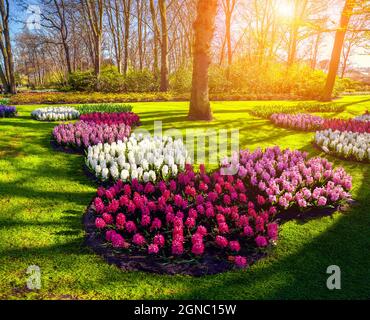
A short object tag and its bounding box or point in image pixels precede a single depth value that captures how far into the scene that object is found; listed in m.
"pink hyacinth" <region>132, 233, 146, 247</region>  3.87
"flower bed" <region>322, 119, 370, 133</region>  9.44
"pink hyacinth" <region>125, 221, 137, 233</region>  4.14
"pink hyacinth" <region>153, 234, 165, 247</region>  3.86
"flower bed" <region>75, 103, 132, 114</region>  13.32
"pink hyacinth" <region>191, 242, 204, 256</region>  3.77
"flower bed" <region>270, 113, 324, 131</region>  10.97
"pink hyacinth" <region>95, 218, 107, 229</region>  4.18
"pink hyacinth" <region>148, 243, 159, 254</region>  3.76
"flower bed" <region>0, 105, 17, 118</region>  12.14
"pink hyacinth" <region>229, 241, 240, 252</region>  3.85
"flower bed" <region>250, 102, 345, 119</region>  13.77
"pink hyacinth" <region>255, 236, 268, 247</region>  3.95
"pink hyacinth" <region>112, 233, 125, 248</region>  3.86
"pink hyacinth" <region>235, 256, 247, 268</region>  3.63
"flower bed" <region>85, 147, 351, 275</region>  3.86
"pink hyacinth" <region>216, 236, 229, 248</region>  3.89
